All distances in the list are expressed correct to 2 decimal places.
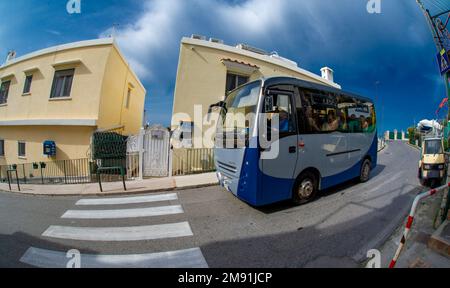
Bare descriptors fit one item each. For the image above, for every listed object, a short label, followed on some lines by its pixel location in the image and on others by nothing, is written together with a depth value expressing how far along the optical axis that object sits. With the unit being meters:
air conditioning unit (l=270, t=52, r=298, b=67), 13.19
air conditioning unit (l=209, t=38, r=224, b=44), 11.06
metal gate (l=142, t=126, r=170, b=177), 8.27
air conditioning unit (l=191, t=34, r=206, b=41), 10.59
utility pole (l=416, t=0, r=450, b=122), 7.73
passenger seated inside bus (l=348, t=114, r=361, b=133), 5.80
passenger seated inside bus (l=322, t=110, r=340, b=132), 4.96
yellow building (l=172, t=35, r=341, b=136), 9.80
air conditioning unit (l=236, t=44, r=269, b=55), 11.91
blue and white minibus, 3.89
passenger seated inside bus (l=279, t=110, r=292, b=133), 4.07
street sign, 7.44
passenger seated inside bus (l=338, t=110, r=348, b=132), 5.43
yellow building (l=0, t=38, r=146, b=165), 10.56
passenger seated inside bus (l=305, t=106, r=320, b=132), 4.54
